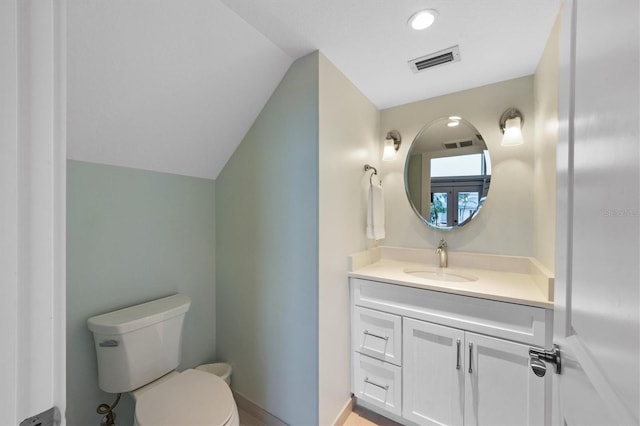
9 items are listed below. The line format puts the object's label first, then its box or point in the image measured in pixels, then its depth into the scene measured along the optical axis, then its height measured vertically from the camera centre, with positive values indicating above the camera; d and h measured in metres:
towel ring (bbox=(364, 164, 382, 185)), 1.85 +0.33
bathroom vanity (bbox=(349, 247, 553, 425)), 1.13 -0.69
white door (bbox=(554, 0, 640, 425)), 0.35 -0.01
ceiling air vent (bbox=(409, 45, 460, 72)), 1.35 +0.88
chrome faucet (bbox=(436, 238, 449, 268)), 1.77 -0.31
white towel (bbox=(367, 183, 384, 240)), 1.76 -0.02
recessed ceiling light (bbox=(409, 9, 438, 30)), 1.09 +0.88
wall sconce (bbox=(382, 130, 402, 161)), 2.01 +0.54
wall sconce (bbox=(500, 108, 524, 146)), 1.57 +0.54
